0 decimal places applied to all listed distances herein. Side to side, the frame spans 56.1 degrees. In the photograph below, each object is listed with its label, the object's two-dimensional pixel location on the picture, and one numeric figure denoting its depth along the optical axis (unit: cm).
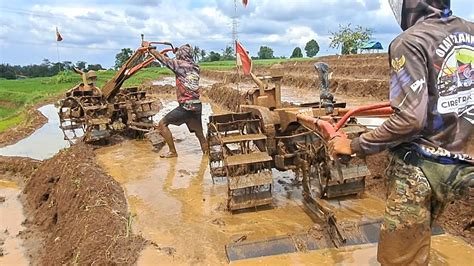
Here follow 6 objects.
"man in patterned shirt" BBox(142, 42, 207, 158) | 823
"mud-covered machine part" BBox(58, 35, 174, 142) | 1037
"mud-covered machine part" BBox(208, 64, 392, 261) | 451
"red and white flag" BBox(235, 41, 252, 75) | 626
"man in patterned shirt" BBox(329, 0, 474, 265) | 228
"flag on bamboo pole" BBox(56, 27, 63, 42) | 1669
